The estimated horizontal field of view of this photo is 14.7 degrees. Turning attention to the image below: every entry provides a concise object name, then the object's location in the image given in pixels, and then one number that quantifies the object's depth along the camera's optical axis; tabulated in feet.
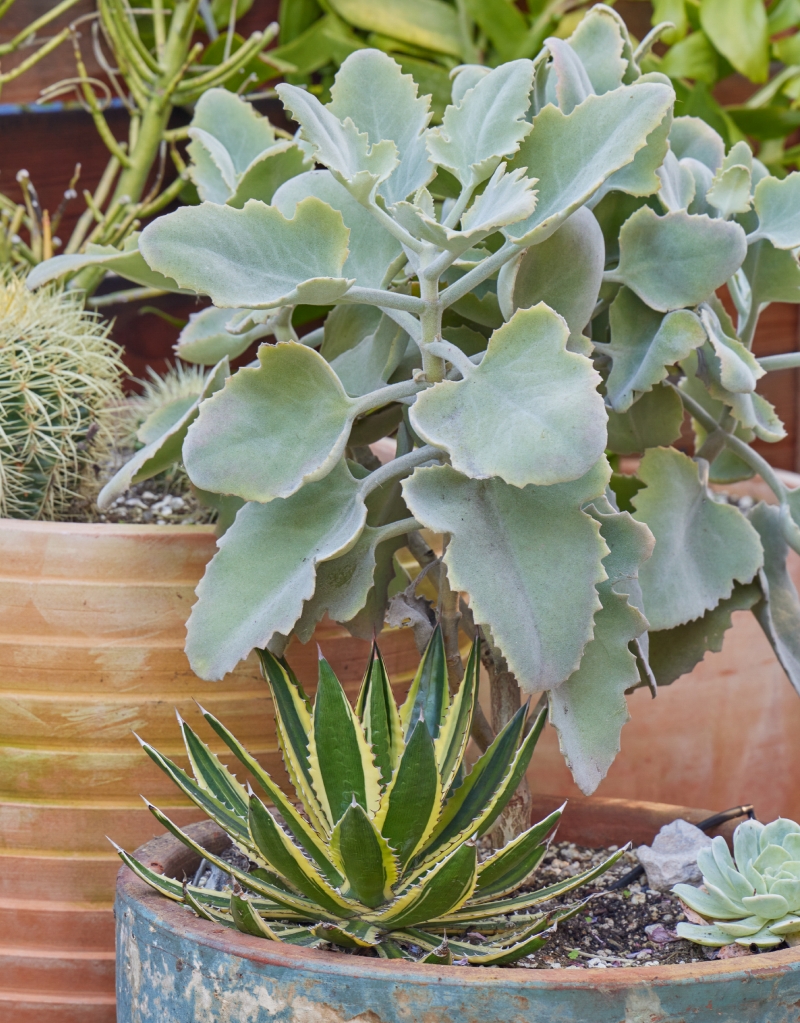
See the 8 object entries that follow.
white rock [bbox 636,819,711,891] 7.17
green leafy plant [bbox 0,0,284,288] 9.25
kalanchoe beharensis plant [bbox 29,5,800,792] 6.63
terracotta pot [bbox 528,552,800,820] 9.28
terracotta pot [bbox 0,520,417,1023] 7.53
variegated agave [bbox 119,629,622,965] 6.55
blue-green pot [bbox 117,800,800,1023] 6.31
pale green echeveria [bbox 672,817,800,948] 6.68
